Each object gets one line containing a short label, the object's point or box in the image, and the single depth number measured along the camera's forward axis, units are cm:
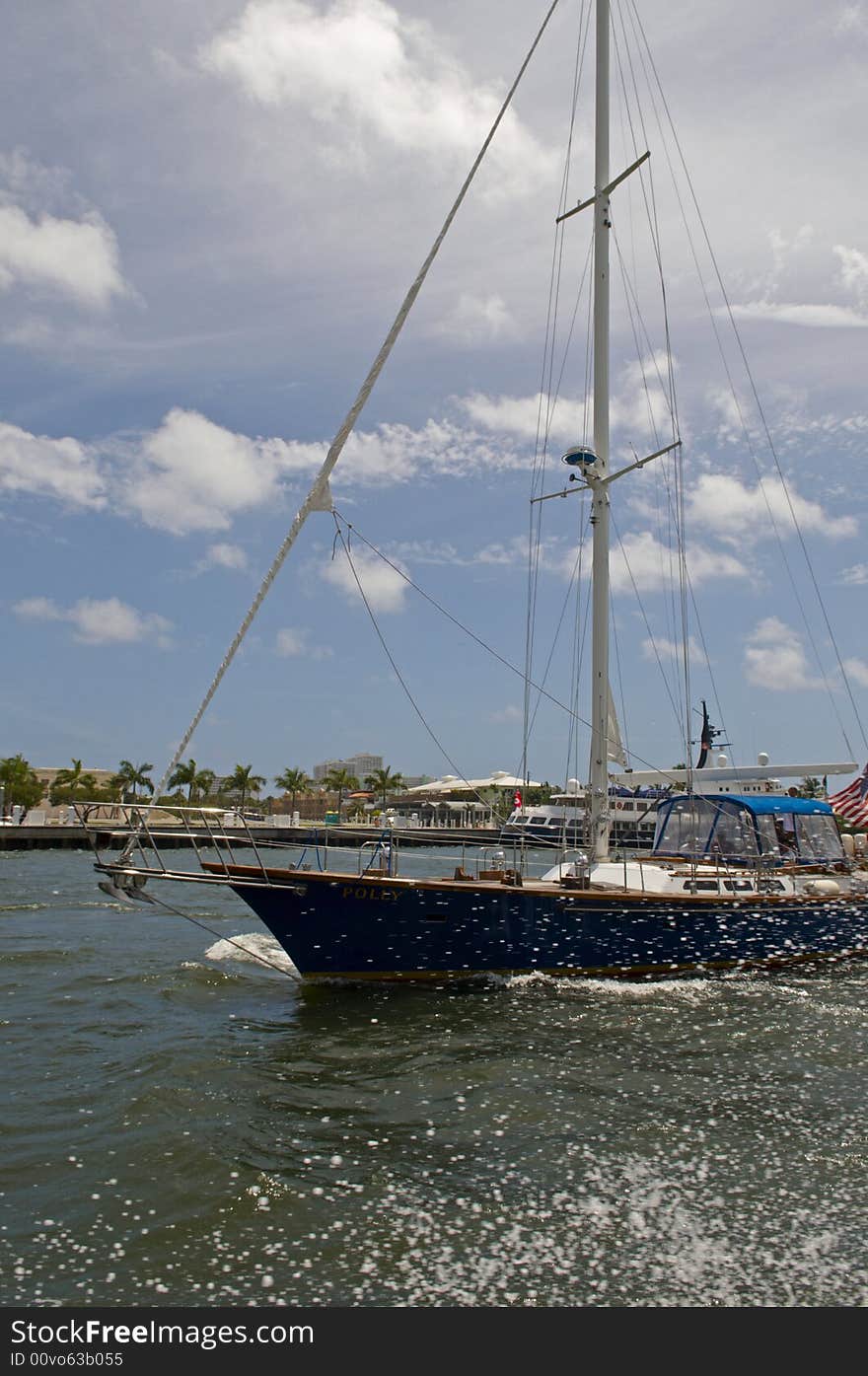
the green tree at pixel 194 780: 10619
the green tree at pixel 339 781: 11281
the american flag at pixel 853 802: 2262
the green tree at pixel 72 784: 9656
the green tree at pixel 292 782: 11806
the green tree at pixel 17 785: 8869
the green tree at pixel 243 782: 11469
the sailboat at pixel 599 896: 1350
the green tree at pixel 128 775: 10847
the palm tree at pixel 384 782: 12119
